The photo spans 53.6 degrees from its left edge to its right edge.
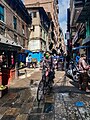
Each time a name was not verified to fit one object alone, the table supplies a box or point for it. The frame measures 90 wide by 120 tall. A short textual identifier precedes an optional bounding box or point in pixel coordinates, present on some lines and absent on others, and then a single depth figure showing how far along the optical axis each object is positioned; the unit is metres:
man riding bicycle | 3.73
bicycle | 3.27
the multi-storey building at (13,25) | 5.68
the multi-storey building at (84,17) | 7.11
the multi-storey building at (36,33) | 15.63
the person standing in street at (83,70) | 3.96
